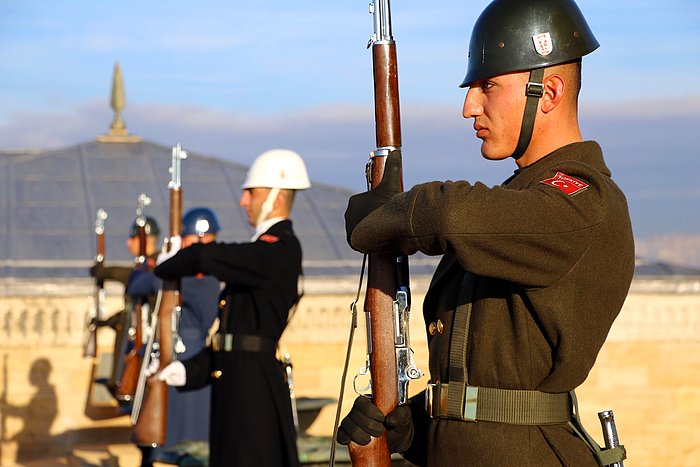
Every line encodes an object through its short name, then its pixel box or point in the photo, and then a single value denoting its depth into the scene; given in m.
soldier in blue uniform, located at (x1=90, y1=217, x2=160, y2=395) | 20.34
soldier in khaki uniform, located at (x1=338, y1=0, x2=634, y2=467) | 5.36
